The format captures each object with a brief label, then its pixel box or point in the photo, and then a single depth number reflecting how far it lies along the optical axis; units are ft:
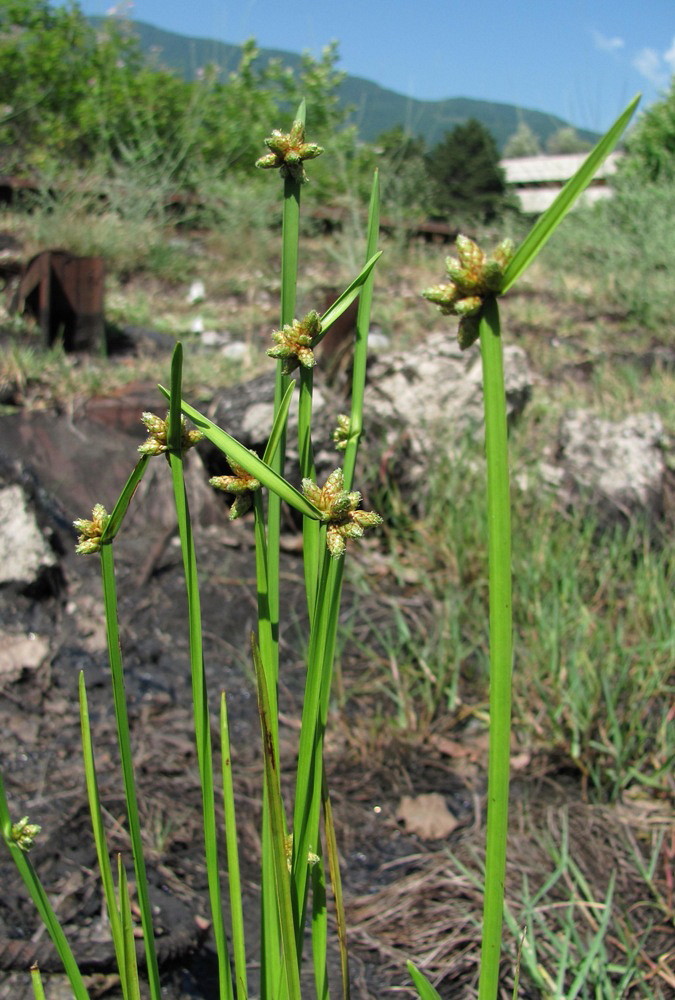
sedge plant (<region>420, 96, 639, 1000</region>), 1.16
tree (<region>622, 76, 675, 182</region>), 24.12
